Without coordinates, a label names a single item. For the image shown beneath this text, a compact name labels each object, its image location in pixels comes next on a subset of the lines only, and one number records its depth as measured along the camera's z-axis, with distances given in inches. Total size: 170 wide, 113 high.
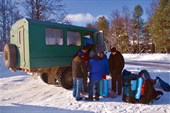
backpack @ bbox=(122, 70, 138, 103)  278.1
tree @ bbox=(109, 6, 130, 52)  1688.4
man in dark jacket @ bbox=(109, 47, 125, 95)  313.3
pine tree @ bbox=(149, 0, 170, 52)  1253.1
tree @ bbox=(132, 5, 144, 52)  1768.0
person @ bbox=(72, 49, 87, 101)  288.2
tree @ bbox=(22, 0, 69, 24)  835.4
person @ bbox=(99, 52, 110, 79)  297.6
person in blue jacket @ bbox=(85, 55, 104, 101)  291.7
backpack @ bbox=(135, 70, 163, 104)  270.5
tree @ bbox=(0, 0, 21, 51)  1438.2
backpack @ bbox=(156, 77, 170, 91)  330.8
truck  324.2
